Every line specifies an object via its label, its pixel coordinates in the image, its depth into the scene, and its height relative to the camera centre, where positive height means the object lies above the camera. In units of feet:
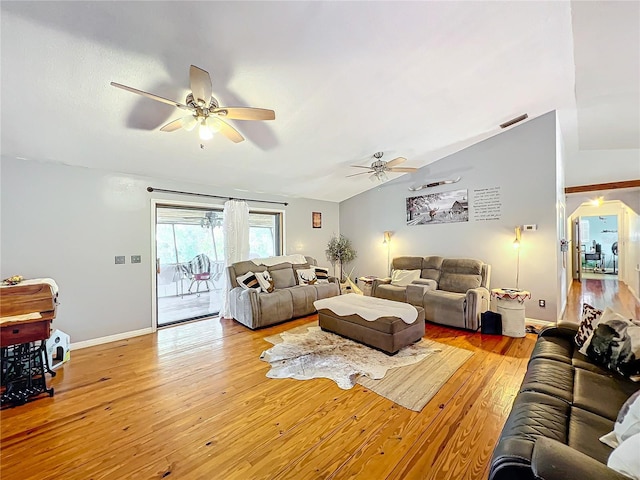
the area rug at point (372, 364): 8.22 -4.47
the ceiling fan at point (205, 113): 6.56 +3.64
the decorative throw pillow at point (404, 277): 16.56 -2.35
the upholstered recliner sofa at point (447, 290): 13.26 -2.83
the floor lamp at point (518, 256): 14.14 -0.95
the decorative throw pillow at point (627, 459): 2.90 -2.47
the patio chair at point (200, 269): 22.07 -2.27
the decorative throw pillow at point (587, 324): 7.11 -2.31
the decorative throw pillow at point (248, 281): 15.12 -2.28
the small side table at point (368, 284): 17.92 -2.99
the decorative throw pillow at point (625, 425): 3.70 -2.65
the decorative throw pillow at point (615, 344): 5.77 -2.45
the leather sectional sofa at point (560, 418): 3.15 -2.99
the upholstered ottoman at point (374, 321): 10.43 -3.39
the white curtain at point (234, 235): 16.46 +0.35
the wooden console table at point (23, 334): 7.85 -2.71
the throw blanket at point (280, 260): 17.11 -1.29
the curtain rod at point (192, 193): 13.83 +2.67
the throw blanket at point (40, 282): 8.66 -1.35
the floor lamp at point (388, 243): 19.94 -0.28
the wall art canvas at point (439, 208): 16.33 +1.98
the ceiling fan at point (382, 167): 13.79 +3.83
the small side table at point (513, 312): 12.23 -3.37
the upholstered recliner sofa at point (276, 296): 14.10 -3.18
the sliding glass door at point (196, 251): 19.55 -0.80
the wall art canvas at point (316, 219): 21.80 +1.67
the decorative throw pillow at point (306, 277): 17.42 -2.38
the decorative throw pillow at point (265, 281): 15.09 -2.31
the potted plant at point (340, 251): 22.40 -0.94
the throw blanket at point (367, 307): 10.84 -2.93
